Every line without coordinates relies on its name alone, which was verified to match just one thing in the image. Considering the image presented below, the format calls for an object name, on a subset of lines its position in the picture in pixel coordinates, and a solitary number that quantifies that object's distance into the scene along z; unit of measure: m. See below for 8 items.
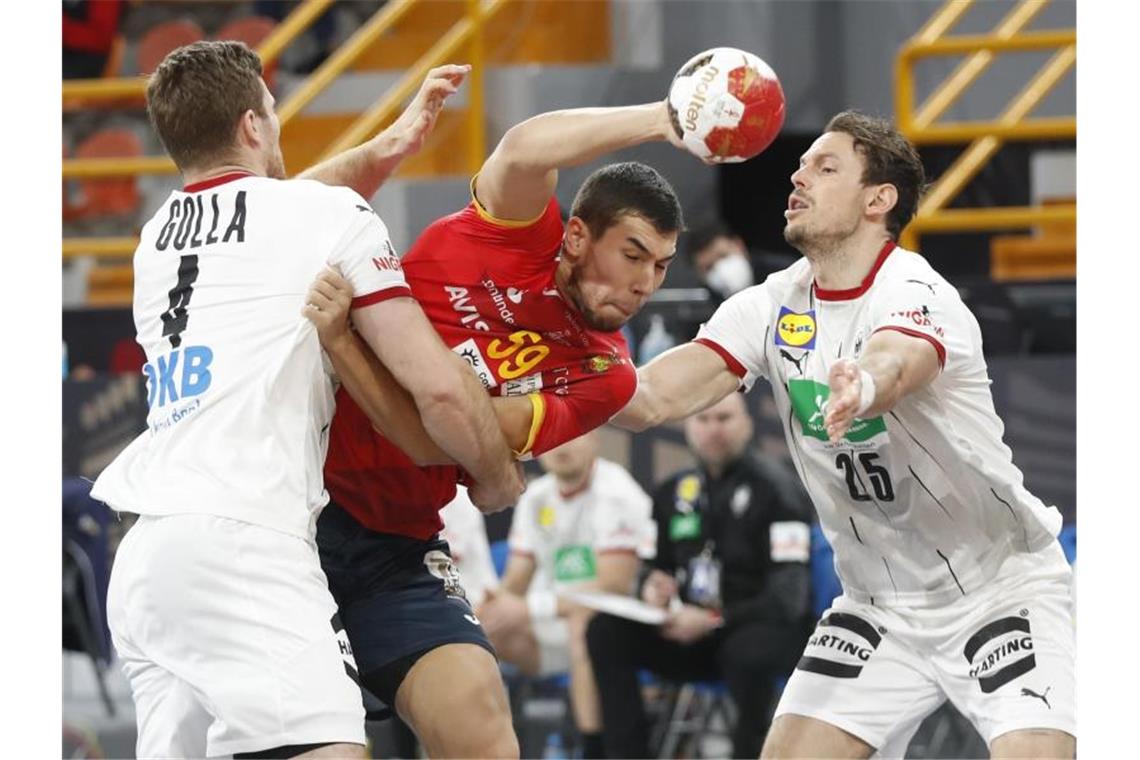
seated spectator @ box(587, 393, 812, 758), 16.30
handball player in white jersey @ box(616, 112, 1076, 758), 9.84
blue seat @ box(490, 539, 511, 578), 18.37
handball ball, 8.48
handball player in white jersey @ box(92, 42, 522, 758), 7.95
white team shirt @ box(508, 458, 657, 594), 17.50
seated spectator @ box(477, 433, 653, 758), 17.28
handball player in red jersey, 9.24
